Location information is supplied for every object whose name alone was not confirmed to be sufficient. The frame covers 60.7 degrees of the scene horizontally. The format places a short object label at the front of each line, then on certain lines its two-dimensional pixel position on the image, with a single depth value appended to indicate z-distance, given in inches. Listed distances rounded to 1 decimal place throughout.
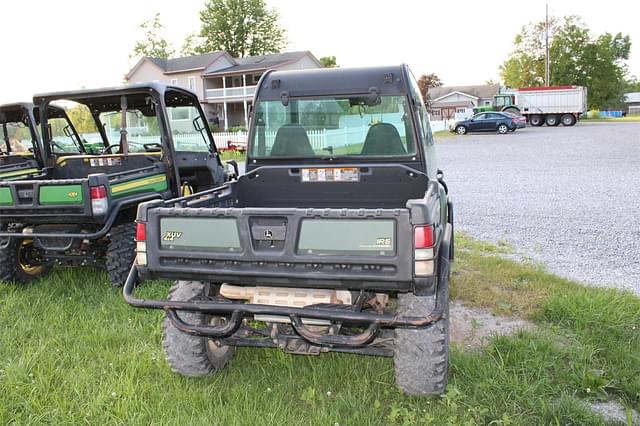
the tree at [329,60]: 2650.1
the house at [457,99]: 2682.1
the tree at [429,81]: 3472.7
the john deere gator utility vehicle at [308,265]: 110.4
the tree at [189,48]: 2620.6
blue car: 1263.5
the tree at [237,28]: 2588.6
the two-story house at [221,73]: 1820.9
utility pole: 2073.1
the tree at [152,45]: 2480.3
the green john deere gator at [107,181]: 204.2
